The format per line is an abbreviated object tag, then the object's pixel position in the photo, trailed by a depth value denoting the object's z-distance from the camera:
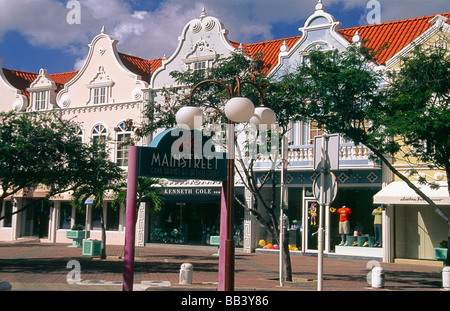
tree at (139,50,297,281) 17.08
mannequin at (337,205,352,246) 24.69
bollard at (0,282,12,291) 10.41
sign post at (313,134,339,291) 10.40
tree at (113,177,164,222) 23.92
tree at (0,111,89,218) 16.77
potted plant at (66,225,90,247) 28.94
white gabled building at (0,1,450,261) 24.67
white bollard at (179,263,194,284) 14.64
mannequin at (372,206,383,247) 23.95
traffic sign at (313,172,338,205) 10.33
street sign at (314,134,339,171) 10.51
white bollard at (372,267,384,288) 14.45
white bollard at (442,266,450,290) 14.28
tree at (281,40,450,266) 14.91
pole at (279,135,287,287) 14.75
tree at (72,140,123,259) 21.02
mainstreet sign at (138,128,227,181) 10.55
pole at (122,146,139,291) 10.47
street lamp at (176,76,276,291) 10.10
